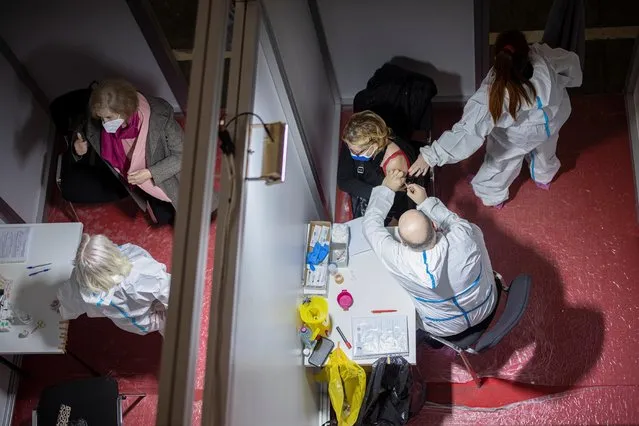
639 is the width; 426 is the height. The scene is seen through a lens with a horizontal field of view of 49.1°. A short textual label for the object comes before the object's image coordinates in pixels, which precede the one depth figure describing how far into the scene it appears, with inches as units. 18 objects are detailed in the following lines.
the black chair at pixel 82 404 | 132.8
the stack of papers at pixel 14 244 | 136.0
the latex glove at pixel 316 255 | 127.0
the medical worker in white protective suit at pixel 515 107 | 116.8
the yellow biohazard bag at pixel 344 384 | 120.1
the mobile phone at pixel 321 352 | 119.7
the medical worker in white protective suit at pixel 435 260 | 102.3
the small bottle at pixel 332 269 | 126.1
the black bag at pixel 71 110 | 145.2
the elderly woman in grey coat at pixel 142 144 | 134.0
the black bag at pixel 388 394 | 118.6
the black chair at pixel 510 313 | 111.5
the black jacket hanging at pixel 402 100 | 143.1
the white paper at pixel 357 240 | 128.1
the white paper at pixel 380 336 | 118.5
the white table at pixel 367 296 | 120.4
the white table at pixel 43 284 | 129.8
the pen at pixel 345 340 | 120.3
